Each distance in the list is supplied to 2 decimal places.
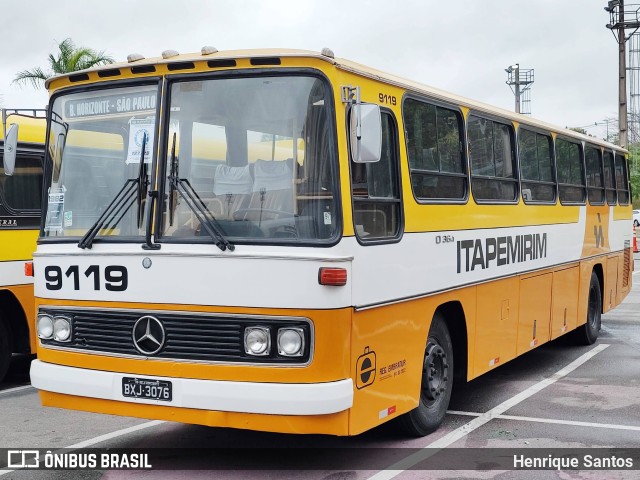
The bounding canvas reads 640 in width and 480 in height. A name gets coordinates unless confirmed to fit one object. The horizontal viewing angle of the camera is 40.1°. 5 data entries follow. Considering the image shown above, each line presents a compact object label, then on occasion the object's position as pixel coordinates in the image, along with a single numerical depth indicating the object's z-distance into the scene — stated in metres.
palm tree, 28.23
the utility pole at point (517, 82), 52.62
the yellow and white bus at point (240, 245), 5.50
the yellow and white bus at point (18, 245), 9.07
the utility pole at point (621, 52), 34.09
